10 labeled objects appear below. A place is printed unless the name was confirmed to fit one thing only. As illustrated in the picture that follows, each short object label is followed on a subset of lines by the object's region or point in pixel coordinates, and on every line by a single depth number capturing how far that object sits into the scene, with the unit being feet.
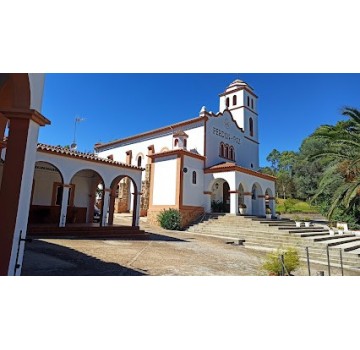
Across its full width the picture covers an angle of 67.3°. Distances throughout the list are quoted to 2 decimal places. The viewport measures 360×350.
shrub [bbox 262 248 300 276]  18.07
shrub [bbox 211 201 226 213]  65.98
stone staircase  31.43
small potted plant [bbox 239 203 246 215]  58.18
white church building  57.52
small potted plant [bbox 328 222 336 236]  44.84
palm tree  35.50
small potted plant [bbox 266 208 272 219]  73.29
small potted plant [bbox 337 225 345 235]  50.31
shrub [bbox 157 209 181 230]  53.57
